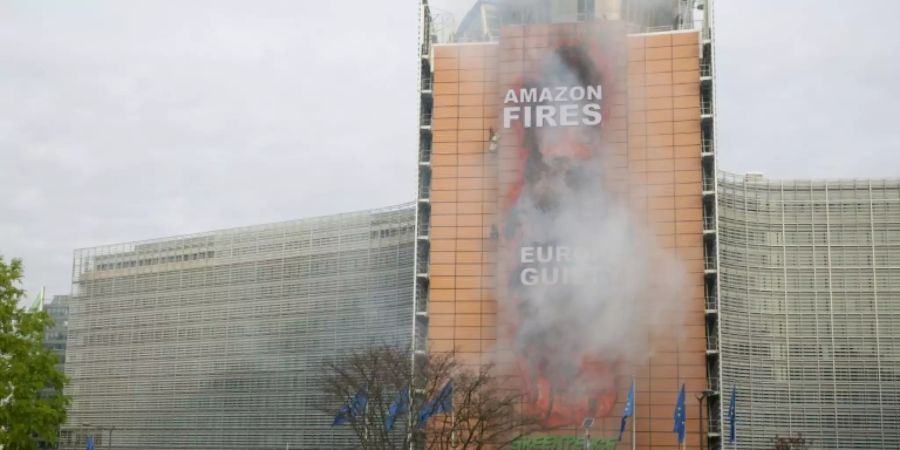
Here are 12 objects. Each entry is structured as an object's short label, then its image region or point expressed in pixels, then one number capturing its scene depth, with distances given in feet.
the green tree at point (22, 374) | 201.57
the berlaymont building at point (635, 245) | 251.39
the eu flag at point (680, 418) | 237.04
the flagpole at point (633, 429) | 241.35
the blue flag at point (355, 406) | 238.48
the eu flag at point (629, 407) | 238.07
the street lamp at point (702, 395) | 231.30
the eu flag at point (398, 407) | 239.09
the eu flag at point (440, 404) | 237.25
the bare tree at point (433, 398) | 233.55
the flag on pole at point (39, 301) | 401.23
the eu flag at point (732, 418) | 230.68
